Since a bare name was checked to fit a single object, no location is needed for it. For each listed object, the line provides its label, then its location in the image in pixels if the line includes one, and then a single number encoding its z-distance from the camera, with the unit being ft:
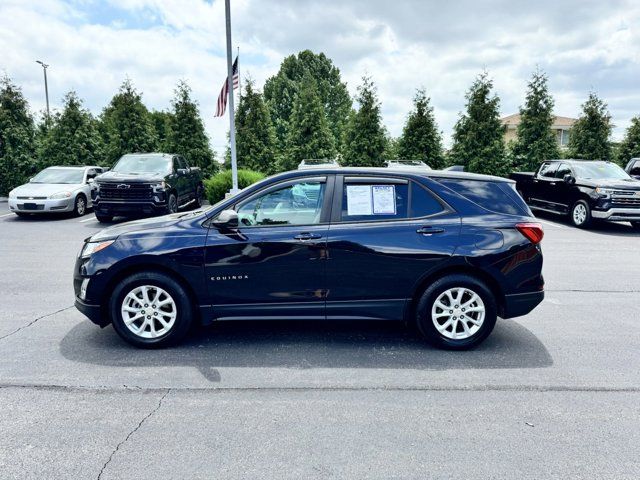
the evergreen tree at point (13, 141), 65.41
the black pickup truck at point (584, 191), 40.32
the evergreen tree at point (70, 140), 67.67
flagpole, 46.73
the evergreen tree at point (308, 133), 74.64
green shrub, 54.39
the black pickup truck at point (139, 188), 42.34
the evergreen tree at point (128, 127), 69.97
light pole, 113.19
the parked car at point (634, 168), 55.16
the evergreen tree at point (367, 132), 72.13
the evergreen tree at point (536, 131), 70.03
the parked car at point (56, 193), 44.80
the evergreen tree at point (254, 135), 73.15
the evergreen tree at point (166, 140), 71.82
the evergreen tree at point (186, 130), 71.31
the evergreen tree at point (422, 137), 71.56
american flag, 48.60
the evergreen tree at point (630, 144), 71.06
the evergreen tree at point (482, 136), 68.54
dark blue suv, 14.65
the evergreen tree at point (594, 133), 68.95
